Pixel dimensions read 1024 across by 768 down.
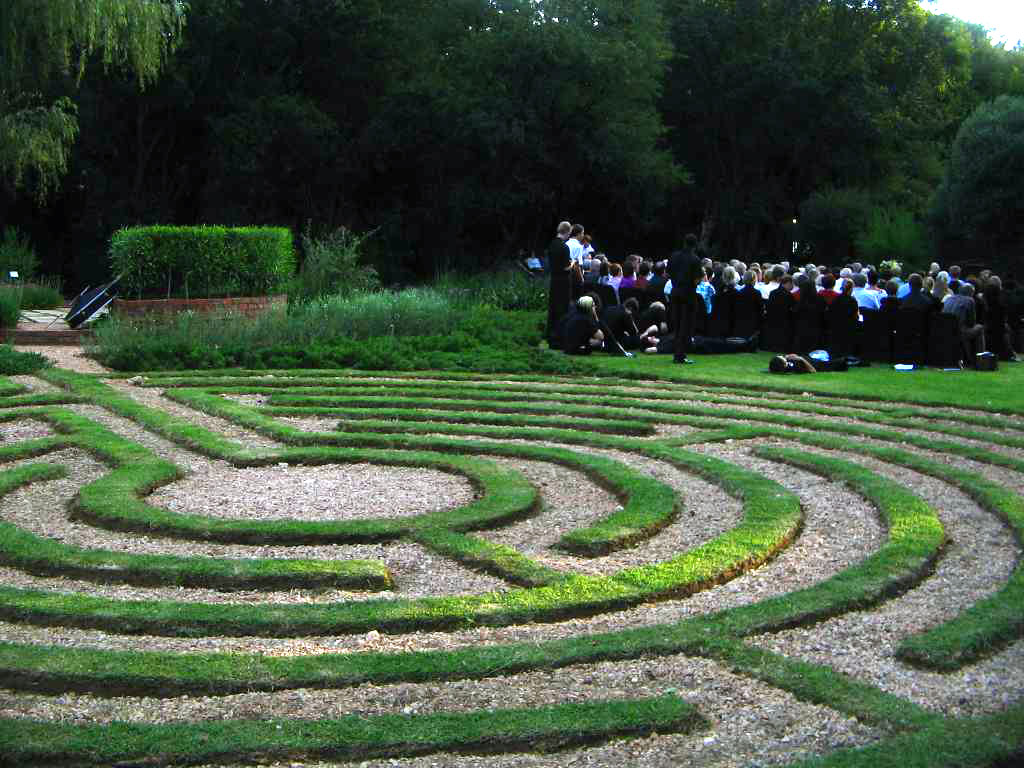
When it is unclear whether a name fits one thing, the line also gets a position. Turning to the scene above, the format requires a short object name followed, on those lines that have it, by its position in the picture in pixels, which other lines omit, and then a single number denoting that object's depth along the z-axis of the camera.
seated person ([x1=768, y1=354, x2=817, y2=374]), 17.06
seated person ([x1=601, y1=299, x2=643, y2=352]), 19.38
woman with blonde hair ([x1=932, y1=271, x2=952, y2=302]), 18.31
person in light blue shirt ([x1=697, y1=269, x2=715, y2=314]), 20.33
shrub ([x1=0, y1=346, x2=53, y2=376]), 15.74
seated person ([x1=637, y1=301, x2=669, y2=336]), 19.92
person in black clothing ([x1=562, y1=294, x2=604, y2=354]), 18.75
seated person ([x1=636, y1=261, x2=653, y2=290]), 21.42
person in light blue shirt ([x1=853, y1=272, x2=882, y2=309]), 19.33
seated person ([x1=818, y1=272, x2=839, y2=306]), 18.90
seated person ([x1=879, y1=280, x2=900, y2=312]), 18.66
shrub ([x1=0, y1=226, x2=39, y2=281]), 29.81
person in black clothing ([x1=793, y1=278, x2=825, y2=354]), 18.56
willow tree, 20.23
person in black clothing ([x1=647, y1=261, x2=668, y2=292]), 20.89
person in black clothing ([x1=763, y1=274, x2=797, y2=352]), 19.25
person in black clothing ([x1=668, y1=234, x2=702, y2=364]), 17.41
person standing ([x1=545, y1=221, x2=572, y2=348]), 19.52
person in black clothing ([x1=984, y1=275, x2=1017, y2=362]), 19.09
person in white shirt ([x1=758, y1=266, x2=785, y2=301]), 19.88
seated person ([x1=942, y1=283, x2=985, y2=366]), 18.19
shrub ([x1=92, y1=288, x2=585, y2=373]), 17.06
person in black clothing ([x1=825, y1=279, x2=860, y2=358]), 18.56
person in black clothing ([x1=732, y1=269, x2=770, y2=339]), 19.92
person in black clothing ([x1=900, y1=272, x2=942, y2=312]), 18.08
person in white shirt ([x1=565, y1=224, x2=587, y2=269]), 20.80
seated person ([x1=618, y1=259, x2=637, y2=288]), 21.39
